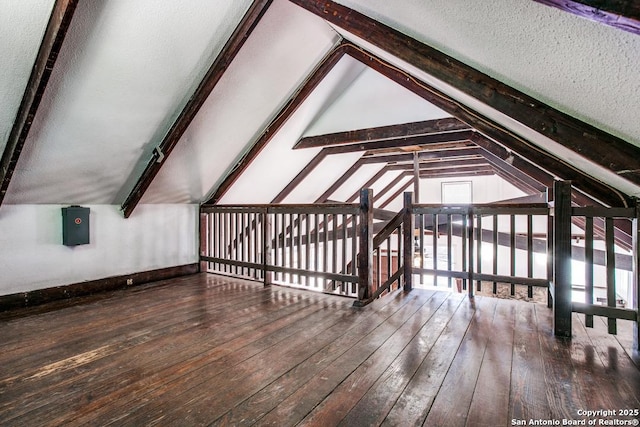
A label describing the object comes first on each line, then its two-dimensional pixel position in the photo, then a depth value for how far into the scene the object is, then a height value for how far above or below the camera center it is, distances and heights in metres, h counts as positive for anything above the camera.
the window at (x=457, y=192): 11.13 +0.78
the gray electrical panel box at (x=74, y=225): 3.76 -0.09
